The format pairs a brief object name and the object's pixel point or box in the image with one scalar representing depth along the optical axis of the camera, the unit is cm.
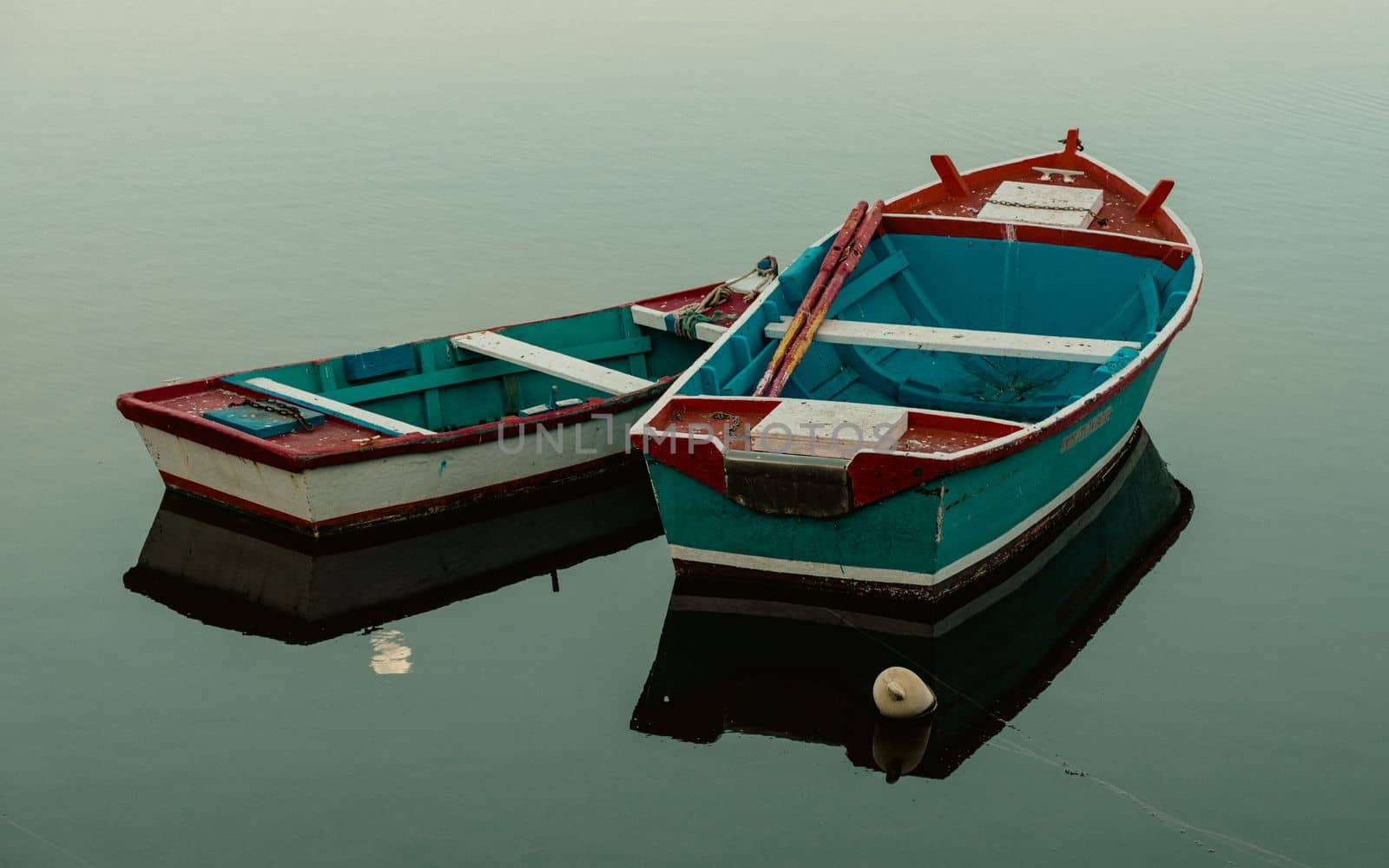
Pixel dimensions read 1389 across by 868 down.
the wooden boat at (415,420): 1279
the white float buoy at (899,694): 1066
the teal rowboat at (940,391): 1141
